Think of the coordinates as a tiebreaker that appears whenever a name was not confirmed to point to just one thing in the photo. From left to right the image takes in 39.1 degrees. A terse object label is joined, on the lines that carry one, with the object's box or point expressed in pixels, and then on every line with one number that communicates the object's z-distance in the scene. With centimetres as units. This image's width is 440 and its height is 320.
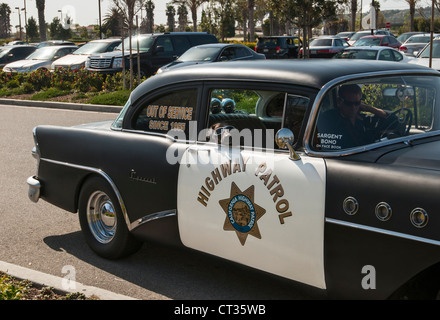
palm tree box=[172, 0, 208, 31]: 4688
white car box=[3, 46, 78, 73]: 2511
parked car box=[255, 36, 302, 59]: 2970
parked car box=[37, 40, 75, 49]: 3450
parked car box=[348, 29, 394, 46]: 3938
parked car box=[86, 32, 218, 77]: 2052
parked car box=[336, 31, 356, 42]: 4321
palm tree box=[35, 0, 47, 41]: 3909
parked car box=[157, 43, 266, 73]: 1852
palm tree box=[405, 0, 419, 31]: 5381
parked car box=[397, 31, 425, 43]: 3595
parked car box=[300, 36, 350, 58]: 2989
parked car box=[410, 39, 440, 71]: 1636
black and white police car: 323
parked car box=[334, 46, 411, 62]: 1916
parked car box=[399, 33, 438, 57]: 2606
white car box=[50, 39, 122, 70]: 2314
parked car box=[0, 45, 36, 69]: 2967
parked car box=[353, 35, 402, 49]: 2865
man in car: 370
